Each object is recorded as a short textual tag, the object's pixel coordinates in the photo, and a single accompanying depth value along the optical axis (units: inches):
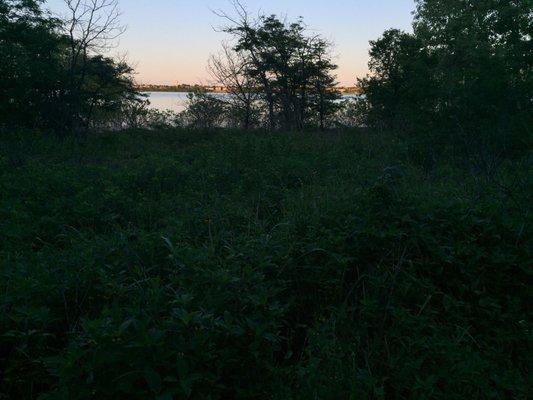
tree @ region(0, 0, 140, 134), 739.4
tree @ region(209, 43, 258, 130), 1074.1
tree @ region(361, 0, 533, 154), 507.2
